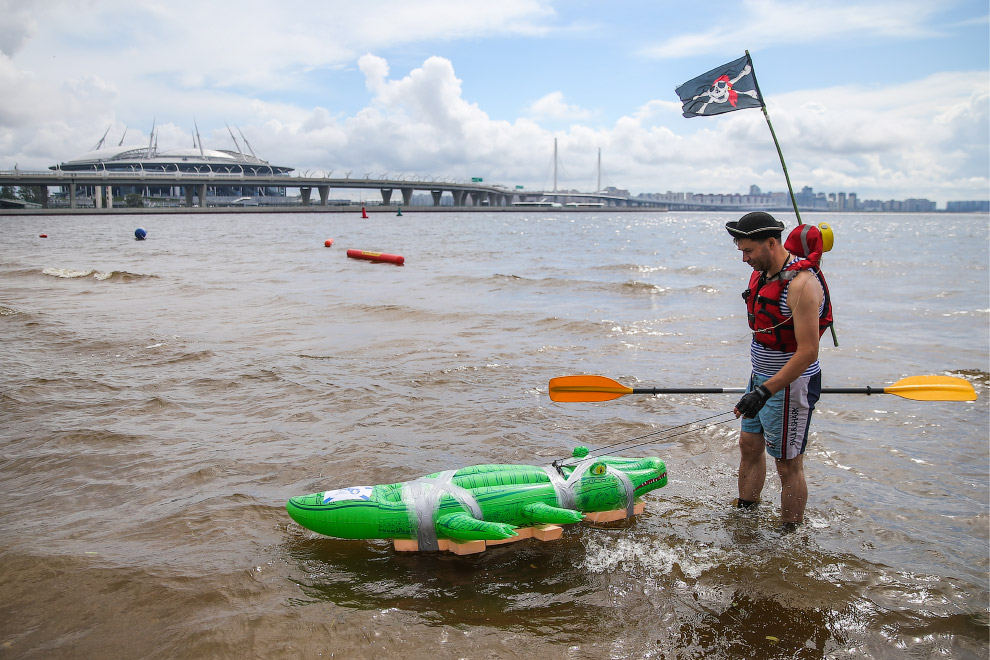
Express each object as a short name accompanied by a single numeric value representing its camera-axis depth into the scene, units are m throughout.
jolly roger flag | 5.61
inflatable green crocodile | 4.26
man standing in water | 4.15
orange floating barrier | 27.12
